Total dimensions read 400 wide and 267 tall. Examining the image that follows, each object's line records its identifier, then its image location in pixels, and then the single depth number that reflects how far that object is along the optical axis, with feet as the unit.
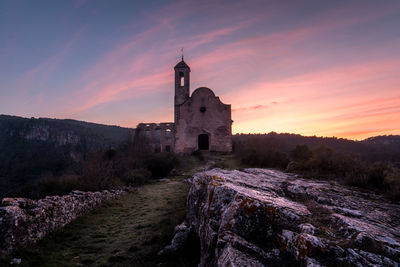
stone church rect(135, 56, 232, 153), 95.20
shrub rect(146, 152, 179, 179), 62.85
